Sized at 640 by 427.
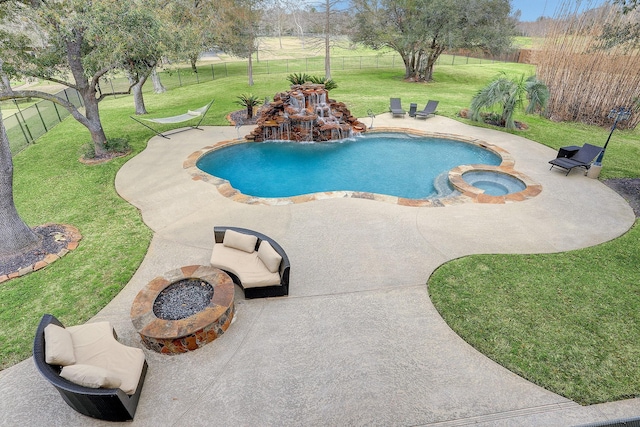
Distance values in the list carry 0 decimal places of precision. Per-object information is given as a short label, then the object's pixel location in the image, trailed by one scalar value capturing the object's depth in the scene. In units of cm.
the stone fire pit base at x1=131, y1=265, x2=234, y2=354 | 408
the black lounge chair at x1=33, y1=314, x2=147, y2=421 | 316
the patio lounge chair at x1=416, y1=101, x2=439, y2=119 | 1487
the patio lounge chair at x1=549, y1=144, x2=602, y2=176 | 923
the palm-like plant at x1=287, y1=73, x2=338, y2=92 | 1398
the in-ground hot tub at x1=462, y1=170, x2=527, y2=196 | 900
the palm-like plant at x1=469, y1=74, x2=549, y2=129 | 1274
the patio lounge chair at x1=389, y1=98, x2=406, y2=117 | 1507
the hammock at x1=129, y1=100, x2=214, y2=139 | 1197
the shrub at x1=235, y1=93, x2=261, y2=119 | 1444
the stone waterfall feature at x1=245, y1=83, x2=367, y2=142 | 1224
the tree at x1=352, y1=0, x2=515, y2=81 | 1977
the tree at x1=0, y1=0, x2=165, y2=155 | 753
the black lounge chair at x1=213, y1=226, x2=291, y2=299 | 493
